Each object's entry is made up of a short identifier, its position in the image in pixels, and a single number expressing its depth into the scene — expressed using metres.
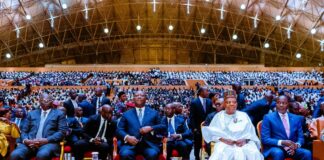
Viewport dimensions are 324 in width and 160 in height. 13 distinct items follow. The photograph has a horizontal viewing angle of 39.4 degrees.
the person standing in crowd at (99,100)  8.91
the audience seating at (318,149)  5.40
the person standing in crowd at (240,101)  6.94
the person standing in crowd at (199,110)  7.21
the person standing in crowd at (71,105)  8.01
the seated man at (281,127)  5.67
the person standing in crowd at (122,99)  9.09
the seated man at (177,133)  6.92
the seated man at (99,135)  6.41
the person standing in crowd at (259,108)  6.55
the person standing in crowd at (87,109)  8.22
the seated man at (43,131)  5.73
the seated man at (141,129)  5.83
